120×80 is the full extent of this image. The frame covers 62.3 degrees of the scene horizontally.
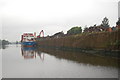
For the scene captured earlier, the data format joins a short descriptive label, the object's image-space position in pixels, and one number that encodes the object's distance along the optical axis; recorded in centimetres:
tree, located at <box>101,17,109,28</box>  4580
